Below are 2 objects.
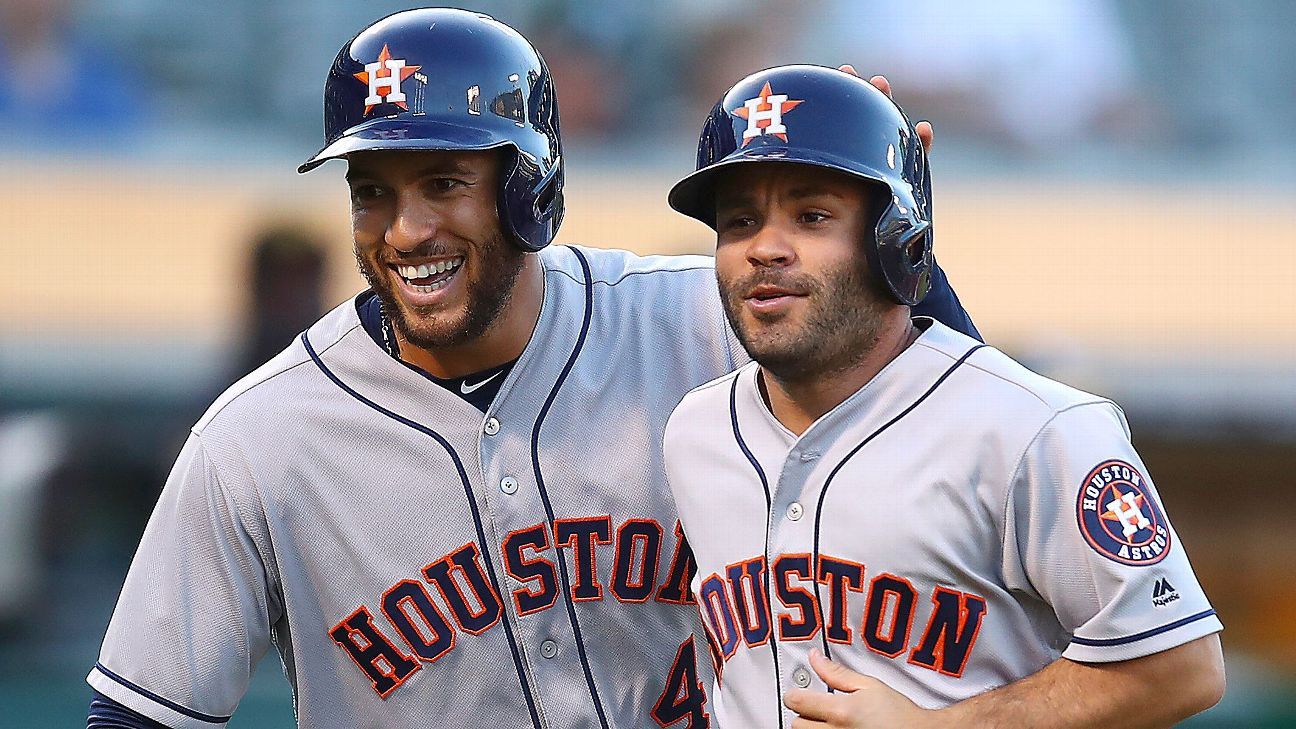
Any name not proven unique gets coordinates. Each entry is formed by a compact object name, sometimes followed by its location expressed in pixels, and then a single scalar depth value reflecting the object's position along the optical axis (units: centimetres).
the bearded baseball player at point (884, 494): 1268
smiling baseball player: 1296
